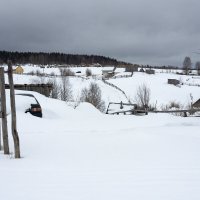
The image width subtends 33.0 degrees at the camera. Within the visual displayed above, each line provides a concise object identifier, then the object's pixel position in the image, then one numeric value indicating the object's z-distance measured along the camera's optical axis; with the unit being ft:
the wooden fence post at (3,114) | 25.29
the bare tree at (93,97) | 128.16
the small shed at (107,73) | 334.56
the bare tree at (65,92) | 140.84
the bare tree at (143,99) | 138.37
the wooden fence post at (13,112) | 23.84
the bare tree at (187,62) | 513.04
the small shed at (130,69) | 380.41
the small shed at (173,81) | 264.35
